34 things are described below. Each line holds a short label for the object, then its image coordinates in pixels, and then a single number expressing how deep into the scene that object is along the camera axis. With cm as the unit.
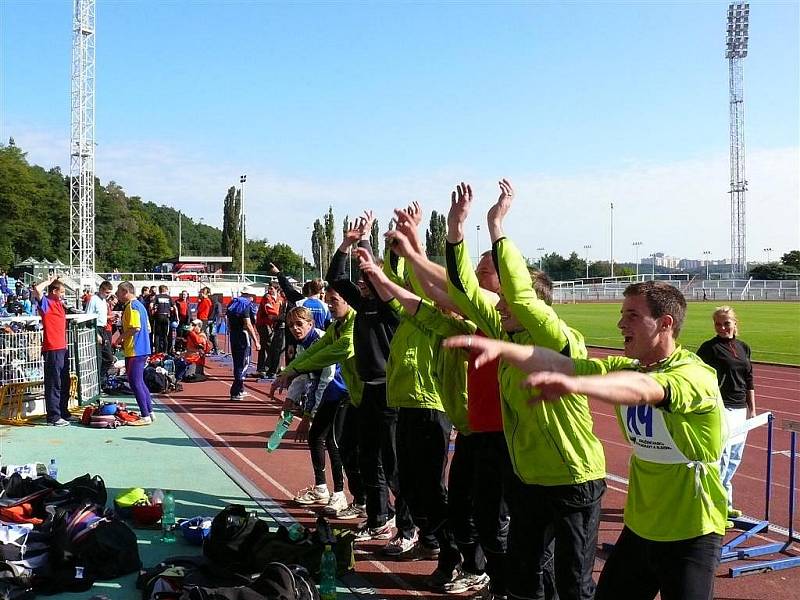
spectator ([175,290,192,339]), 1884
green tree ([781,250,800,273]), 7562
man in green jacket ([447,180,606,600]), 337
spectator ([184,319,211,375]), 1489
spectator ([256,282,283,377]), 1548
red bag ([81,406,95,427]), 1038
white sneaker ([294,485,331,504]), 666
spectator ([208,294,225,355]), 2044
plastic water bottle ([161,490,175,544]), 570
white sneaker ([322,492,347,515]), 644
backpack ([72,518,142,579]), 484
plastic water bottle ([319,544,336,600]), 462
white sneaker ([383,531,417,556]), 539
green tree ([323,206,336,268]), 8750
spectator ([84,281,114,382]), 1325
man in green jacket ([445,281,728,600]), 286
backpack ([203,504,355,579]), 485
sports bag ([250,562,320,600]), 404
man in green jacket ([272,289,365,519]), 603
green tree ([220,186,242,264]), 8994
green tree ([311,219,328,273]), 8712
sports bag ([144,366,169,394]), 1330
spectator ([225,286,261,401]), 1252
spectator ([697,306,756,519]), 703
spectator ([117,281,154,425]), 1035
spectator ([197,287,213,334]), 1884
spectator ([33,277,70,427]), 1016
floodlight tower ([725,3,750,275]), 7319
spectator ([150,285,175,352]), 1822
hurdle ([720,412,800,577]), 511
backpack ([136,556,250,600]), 438
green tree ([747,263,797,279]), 7312
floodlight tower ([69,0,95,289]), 4831
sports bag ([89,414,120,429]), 1021
